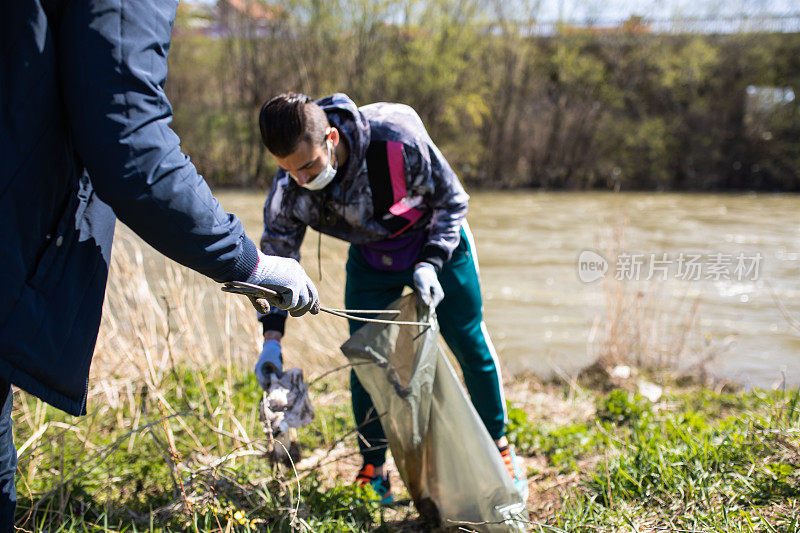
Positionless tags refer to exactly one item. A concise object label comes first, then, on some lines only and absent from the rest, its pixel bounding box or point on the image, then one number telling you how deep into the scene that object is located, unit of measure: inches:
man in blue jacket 50.1
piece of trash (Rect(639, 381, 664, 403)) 153.3
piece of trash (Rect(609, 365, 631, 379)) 166.1
